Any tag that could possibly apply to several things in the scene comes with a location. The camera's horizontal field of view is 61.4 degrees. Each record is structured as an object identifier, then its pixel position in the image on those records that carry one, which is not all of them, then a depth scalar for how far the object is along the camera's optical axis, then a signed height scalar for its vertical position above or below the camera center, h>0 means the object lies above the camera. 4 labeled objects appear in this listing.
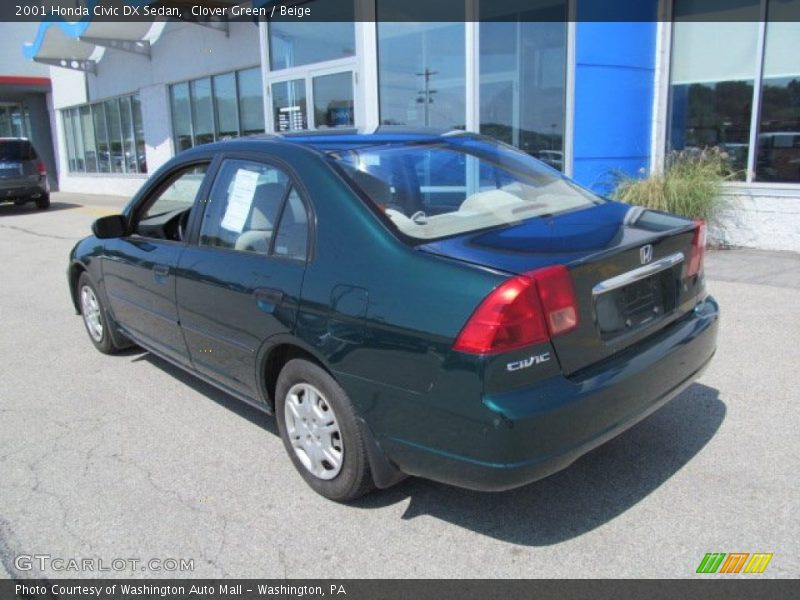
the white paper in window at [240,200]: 3.54 -0.25
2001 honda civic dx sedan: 2.43 -0.63
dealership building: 8.45 +0.88
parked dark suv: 17.34 -0.40
